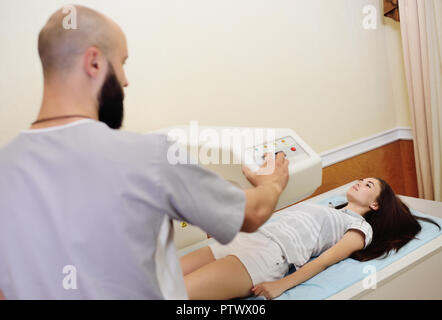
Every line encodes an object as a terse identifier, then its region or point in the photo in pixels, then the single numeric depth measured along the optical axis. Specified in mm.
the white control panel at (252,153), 1148
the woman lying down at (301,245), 1333
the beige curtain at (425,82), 2072
